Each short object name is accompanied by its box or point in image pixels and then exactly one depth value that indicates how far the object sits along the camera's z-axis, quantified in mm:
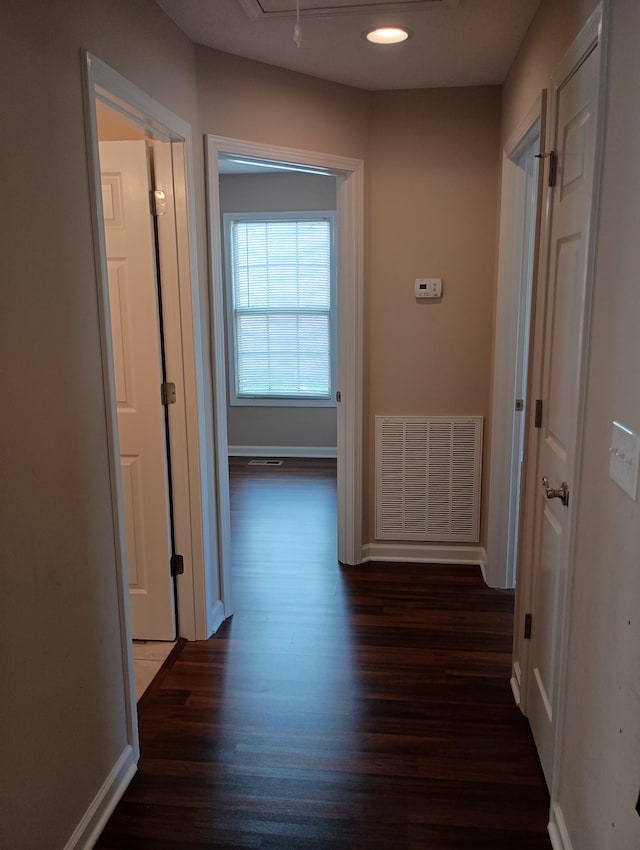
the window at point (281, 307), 5977
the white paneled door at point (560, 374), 1695
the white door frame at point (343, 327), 2801
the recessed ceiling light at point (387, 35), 2478
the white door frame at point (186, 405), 2260
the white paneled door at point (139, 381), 2502
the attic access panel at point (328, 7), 2227
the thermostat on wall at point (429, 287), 3439
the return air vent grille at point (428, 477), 3594
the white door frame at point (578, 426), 1539
